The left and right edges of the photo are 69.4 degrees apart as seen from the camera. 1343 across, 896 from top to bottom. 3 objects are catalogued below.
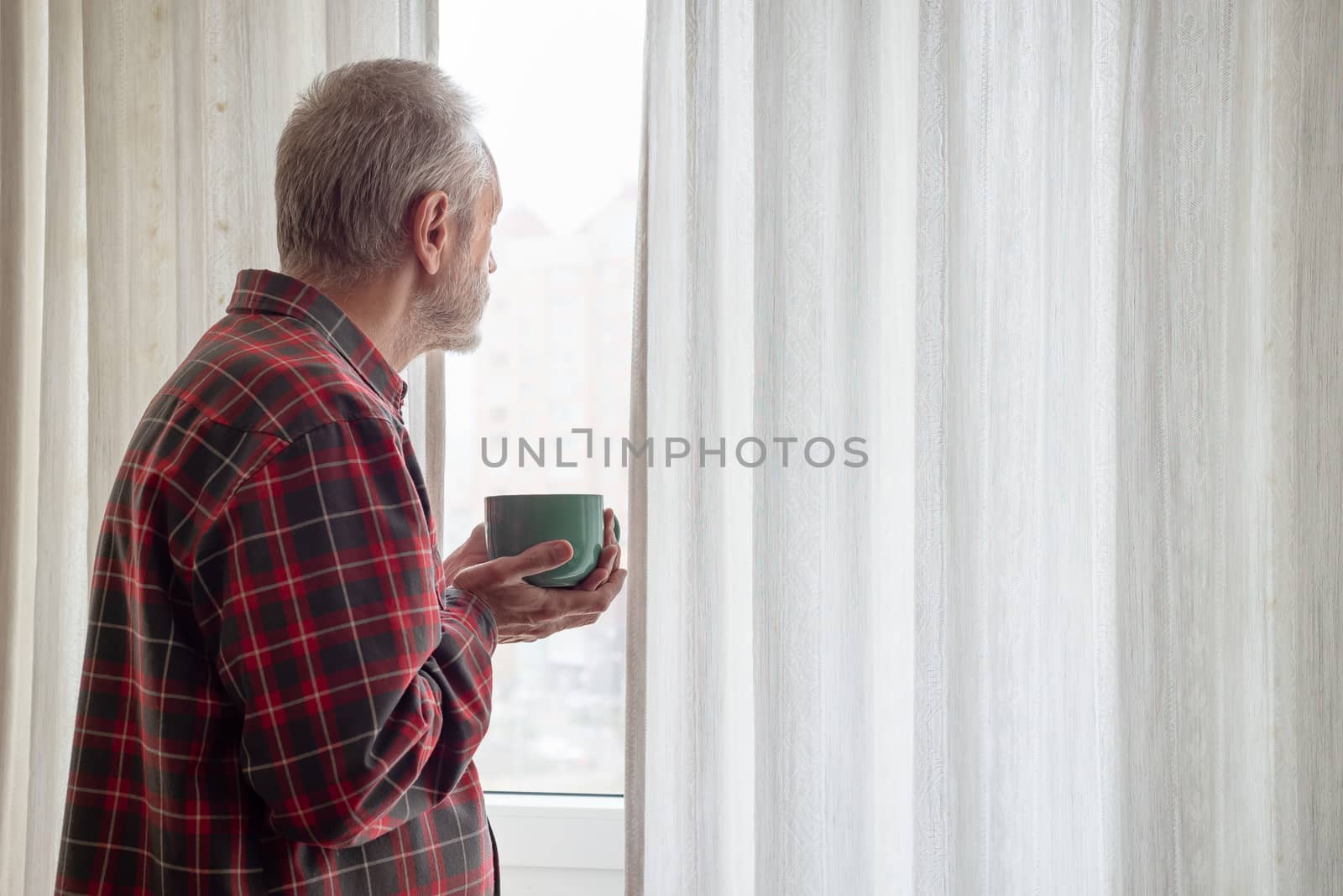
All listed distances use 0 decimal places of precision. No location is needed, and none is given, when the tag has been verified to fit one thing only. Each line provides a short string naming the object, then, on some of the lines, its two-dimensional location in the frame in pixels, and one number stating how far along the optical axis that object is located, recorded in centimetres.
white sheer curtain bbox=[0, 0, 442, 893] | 130
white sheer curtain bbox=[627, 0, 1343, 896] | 119
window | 144
